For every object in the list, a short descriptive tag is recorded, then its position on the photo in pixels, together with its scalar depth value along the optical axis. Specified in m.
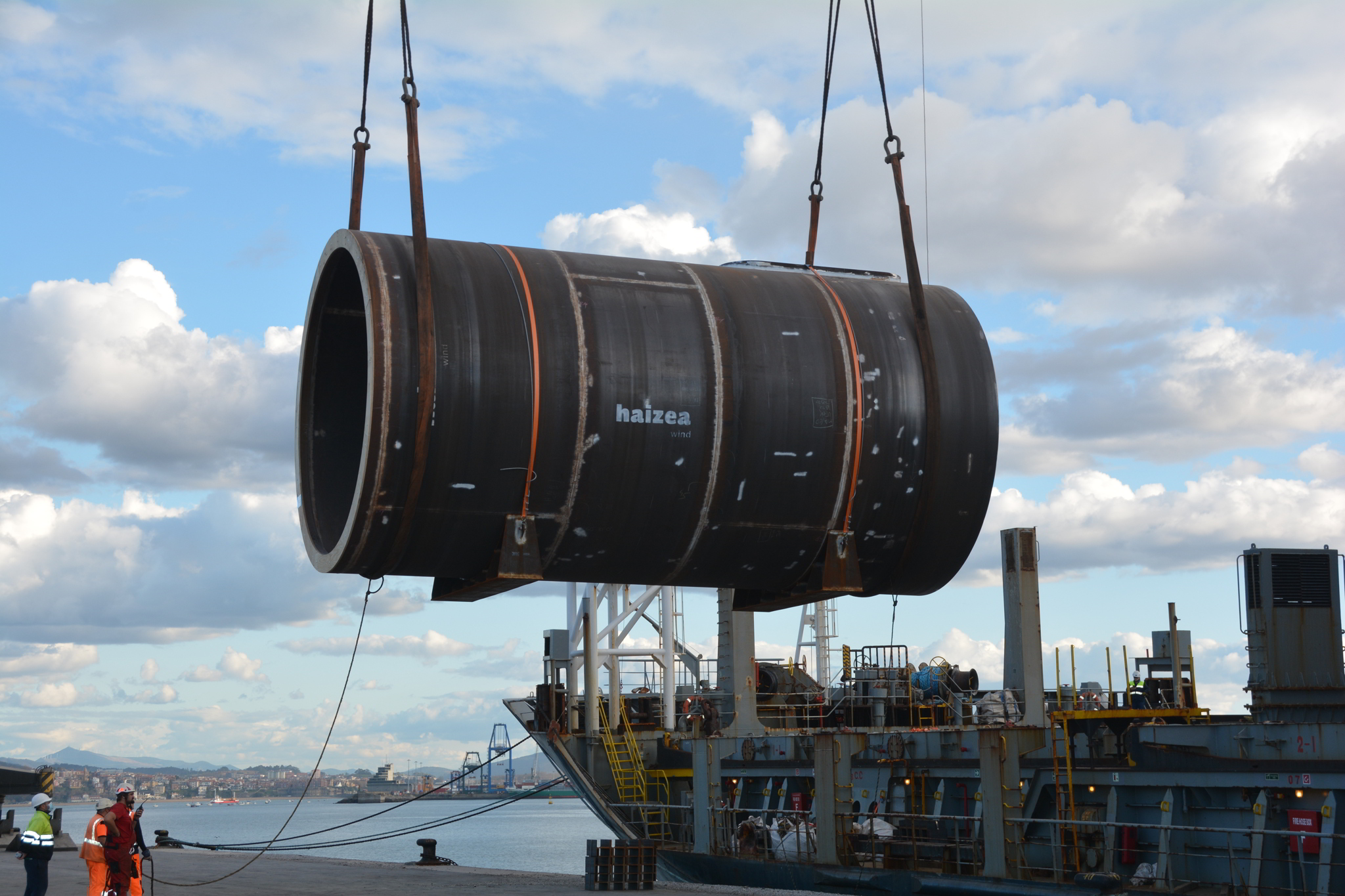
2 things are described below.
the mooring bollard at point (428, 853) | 28.92
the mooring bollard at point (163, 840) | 34.06
